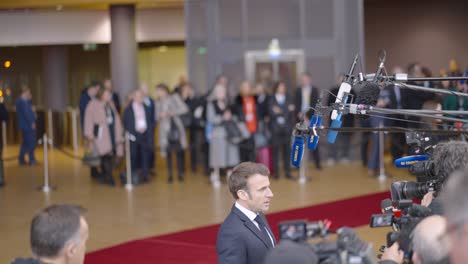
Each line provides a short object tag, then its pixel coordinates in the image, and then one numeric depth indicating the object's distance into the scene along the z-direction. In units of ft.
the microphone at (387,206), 14.24
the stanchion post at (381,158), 45.14
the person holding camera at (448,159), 13.94
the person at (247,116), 45.93
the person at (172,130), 46.55
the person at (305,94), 48.75
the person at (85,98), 48.60
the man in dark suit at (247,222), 15.26
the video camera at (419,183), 14.48
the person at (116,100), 56.75
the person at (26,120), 53.93
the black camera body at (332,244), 9.54
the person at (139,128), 45.78
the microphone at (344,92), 15.31
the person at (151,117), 46.96
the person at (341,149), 50.92
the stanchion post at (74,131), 67.00
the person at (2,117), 46.87
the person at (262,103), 46.75
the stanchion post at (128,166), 44.62
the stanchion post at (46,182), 44.29
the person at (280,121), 46.32
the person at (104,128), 44.96
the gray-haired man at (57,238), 10.89
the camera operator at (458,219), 7.32
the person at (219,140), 45.62
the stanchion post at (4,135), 65.03
